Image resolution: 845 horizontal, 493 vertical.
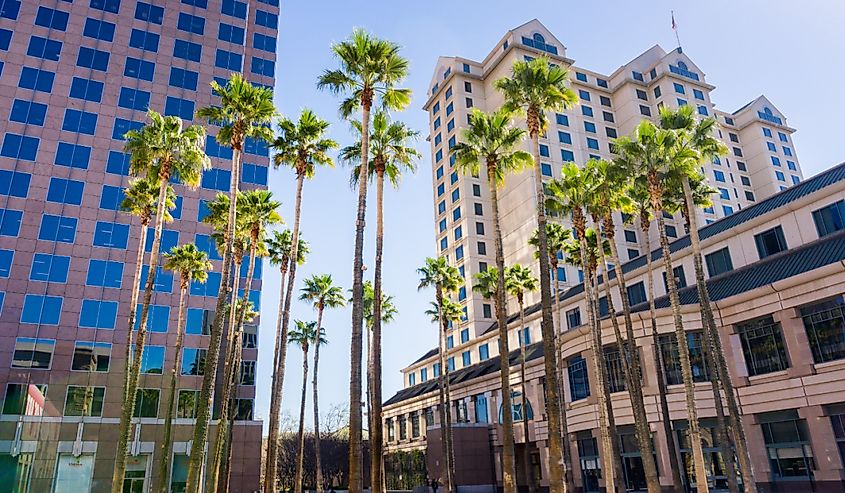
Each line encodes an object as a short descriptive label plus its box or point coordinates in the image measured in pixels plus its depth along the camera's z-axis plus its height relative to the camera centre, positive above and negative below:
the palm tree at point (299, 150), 31.02 +16.41
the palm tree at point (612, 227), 28.50 +12.14
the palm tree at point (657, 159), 28.95 +14.11
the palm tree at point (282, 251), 40.34 +15.37
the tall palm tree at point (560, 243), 40.34 +13.98
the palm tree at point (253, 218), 35.03 +14.41
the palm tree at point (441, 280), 49.27 +14.46
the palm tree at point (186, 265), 39.25 +13.46
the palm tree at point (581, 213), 31.66 +13.28
